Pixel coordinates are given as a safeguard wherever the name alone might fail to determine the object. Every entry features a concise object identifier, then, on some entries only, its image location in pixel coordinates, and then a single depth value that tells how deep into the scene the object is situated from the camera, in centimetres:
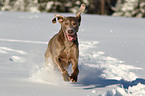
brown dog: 1017
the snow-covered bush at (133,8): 8300
